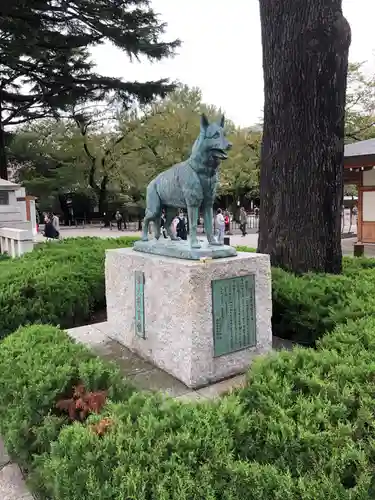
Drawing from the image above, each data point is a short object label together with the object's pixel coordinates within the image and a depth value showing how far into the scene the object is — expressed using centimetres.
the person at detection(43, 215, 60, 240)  1633
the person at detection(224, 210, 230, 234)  2111
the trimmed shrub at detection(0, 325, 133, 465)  236
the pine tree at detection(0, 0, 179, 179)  1215
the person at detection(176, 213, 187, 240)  1327
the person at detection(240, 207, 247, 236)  2194
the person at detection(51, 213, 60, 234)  1882
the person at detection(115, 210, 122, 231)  2856
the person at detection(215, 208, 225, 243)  1645
